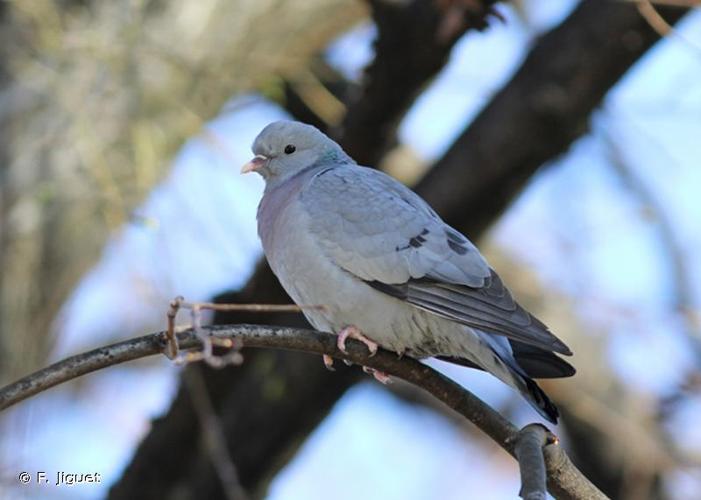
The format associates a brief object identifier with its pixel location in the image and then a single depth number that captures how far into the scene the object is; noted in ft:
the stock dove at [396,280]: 21.76
